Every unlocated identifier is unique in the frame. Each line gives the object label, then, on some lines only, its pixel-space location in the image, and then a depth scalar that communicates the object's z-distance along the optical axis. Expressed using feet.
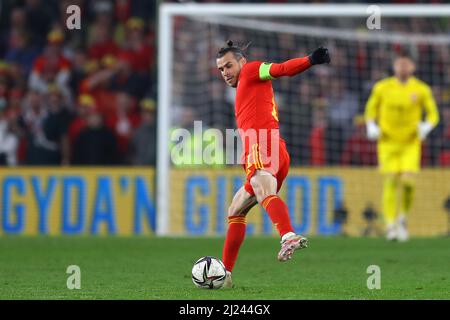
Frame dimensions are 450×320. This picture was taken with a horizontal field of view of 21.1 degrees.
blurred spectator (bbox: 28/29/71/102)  65.62
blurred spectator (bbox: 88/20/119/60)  68.08
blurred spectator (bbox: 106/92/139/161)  64.13
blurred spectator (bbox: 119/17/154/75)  67.72
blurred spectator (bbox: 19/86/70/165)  62.34
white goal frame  55.91
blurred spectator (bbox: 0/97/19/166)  61.93
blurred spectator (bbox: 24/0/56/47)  69.00
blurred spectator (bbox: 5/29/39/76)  67.36
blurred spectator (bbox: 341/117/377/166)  62.10
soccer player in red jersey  29.17
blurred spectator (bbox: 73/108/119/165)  61.82
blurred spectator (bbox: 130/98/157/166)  62.49
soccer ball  28.68
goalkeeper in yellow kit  51.19
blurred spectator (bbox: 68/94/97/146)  62.75
